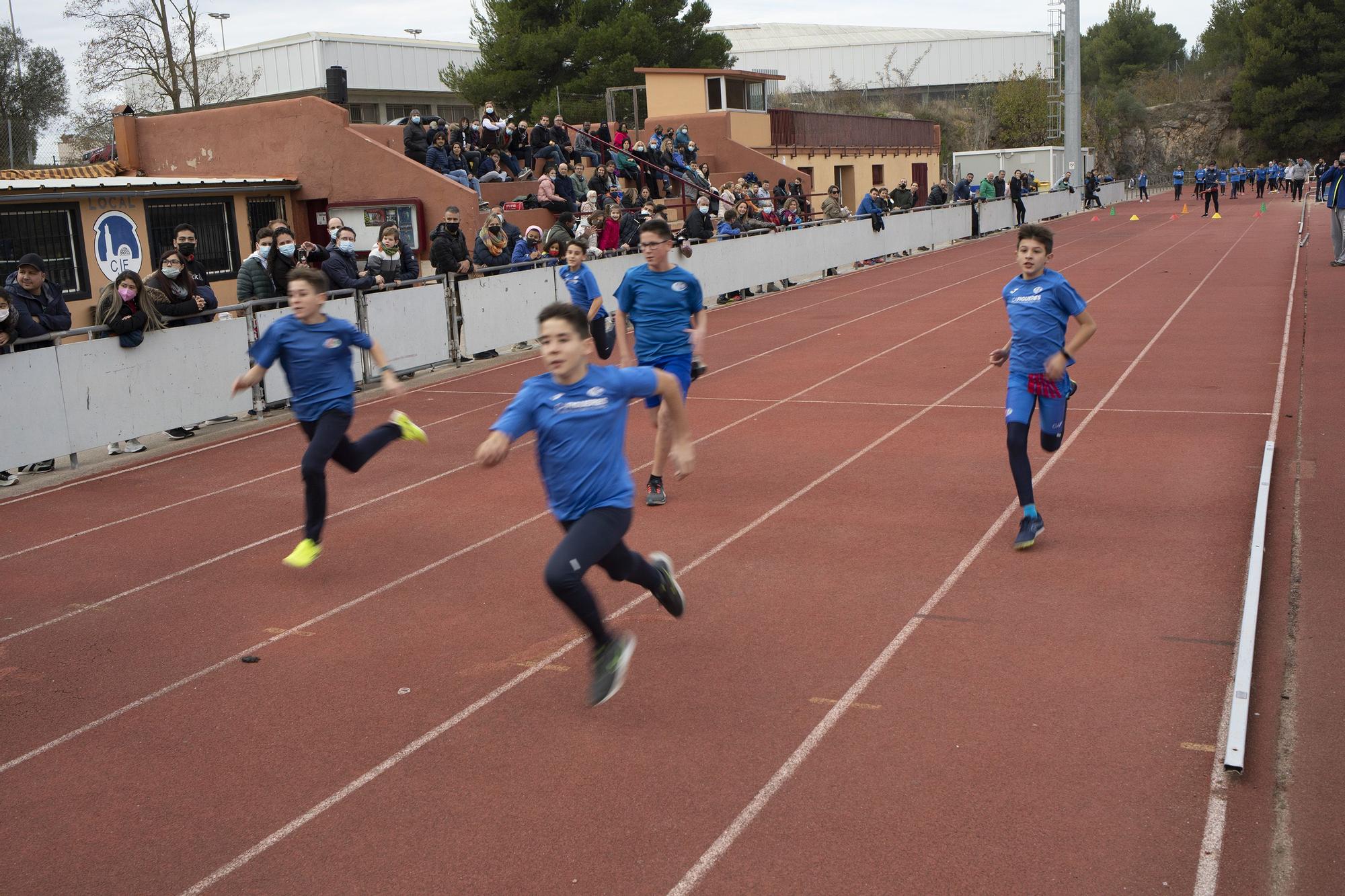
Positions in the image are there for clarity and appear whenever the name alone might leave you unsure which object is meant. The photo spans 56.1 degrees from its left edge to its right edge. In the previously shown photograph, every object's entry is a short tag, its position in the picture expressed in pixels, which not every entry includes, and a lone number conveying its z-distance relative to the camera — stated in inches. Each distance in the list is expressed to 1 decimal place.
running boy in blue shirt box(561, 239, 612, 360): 469.5
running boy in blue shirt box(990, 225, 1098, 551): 303.4
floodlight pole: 1772.9
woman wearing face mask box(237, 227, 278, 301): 552.4
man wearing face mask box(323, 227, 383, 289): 573.0
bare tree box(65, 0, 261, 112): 1573.6
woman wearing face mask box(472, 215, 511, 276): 681.6
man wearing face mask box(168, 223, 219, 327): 512.1
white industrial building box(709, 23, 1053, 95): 3348.9
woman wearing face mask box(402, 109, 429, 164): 948.6
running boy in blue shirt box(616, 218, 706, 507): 356.8
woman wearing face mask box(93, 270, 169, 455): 467.5
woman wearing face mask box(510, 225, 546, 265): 711.1
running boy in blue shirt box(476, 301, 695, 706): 207.2
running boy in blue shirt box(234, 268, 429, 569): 312.5
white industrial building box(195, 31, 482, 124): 2042.3
